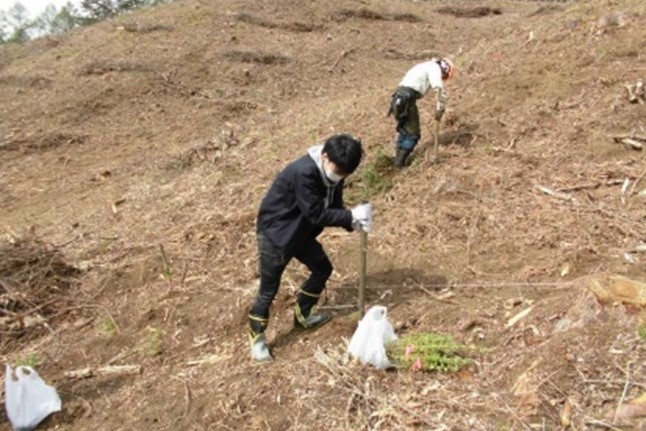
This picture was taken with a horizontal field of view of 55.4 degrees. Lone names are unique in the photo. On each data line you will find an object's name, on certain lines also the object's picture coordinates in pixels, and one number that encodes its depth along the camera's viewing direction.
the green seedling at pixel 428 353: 3.26
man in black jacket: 3.43
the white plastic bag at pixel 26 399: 3.48
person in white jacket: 6.05
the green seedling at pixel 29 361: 4.30
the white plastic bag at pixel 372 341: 3.34
